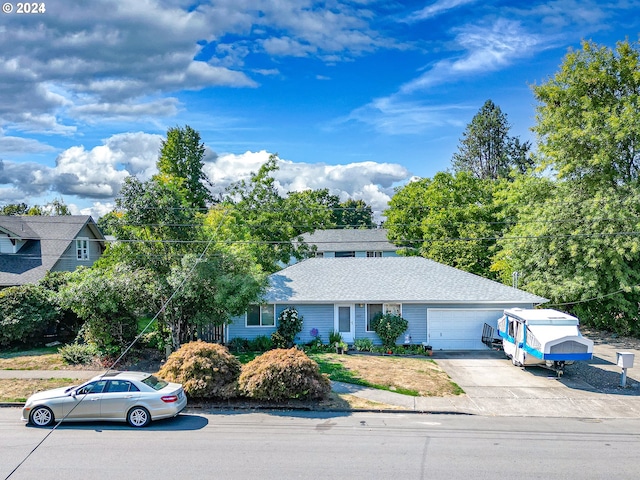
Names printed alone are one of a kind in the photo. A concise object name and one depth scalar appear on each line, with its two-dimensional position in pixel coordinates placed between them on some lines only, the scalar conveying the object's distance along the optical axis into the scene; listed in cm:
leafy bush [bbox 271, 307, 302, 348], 2312
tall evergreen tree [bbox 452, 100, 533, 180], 5578
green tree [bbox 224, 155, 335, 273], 3323
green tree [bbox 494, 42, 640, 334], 2586
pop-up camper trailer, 1742
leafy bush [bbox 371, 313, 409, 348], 2338
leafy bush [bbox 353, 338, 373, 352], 2325
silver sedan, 1302
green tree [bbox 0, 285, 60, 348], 2254
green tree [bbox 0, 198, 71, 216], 6100
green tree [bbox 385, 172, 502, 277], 3934
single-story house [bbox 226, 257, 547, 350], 2370
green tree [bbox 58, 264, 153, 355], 1959
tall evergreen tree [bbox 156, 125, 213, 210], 5772
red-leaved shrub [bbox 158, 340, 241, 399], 1496
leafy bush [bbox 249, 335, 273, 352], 2314
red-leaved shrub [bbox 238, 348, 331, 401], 1480
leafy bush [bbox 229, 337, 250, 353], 2314
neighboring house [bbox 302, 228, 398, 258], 5544
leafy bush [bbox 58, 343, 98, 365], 2021
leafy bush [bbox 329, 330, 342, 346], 2364
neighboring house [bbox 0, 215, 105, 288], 2977
